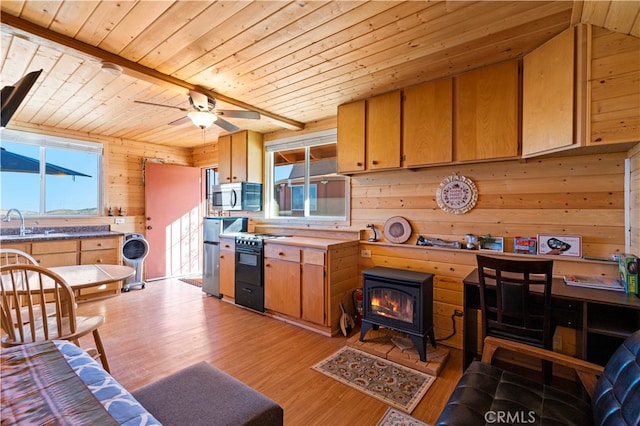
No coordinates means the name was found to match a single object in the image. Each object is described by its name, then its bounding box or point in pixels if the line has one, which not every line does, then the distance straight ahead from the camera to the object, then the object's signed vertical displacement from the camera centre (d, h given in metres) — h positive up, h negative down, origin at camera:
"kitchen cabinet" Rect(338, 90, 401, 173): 2.93 +0.80
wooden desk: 1.82 -0.72
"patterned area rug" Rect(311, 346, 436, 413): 2.10 -1.33
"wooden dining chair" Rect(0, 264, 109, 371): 1.80 -0.72
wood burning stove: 2.56 -0.86
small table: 2.08 -0.51
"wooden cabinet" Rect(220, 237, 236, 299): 4.11 -0.82
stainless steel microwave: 4.47 +0.21
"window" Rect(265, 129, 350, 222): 3.92 +0.41
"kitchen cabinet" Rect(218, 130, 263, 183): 4.46 +0.82
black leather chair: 1.17 -0.89
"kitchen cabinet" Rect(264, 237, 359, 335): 3.15 -0.80
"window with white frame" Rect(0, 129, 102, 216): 4.18 +0.53
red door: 5.32 -0.19
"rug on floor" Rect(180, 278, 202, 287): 5.14 -1.30
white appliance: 4.76 -0.75
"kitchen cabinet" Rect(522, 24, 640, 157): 1.75 +0.77
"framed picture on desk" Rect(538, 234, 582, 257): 2.32 -0.28
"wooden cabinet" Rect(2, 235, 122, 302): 3.81 -0.60
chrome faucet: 3.95 -0.13
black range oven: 3.75 -0.81
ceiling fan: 2.69 +0.90
